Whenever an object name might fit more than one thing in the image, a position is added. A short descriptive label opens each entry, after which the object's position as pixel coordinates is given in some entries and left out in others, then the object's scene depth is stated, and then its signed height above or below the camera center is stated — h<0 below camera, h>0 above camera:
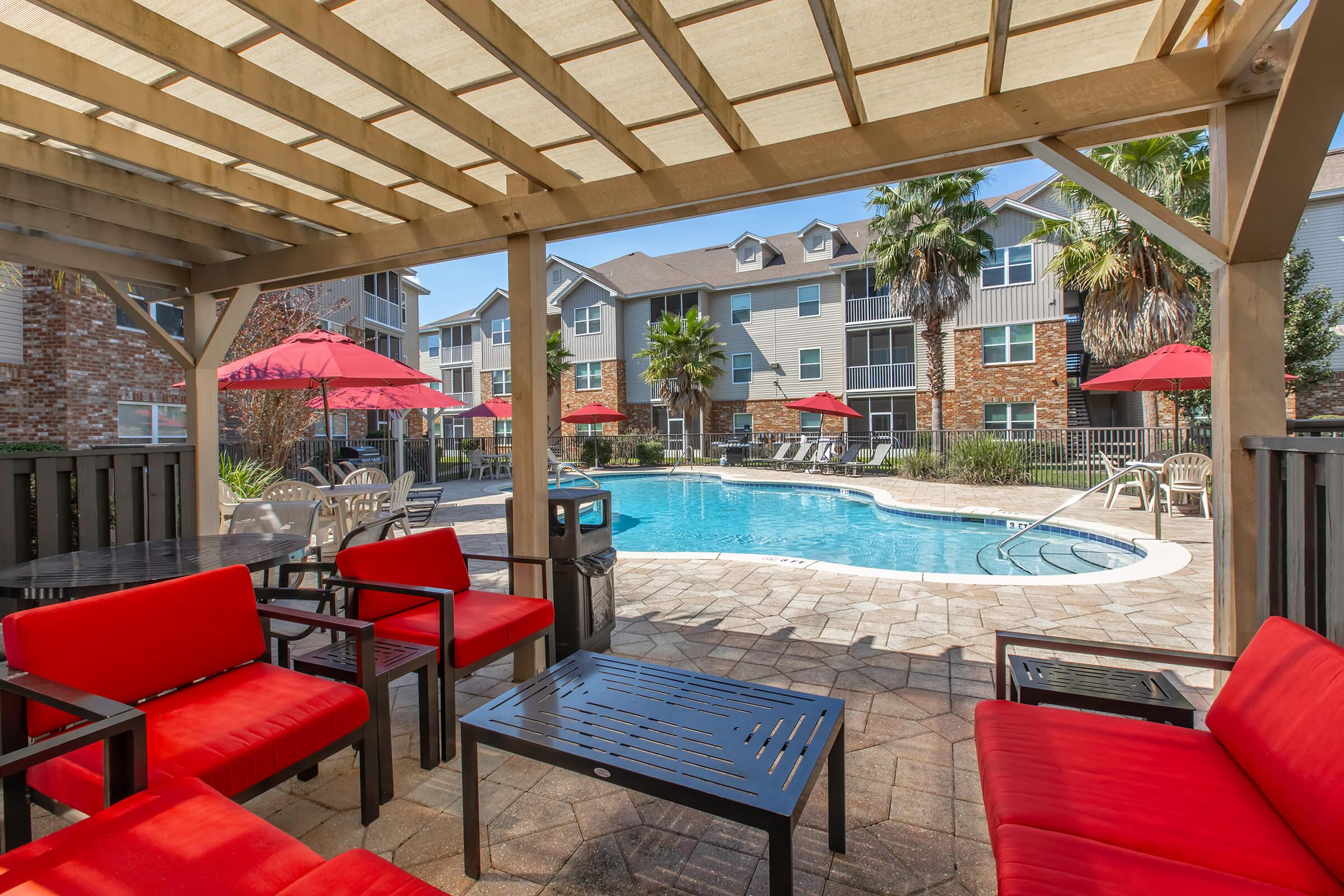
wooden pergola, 2.47 +1.54
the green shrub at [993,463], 14.32 -0.64
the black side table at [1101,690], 2.12 -0.90
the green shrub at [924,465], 15.88 -0.75
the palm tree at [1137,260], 11.98 +3.65
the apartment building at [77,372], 11.20 +1.42
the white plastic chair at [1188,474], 8.99 -0.63
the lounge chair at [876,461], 17.59 -0.70
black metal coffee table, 1.67 -0.91
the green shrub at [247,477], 8.06 -0.42
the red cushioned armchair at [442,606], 2.80 -0.84
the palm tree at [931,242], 16.45 +5.02
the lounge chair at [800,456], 19.77 -0.59
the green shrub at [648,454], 22.19 -0.47
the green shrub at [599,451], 22.44 -0.35
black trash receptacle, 3.85 -0.80
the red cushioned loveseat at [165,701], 1.66 -0.78
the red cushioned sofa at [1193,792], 1.34 -0.92
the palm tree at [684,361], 21.73 +2.66
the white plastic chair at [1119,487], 9.70 -0.90
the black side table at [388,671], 2.44 -0.89
